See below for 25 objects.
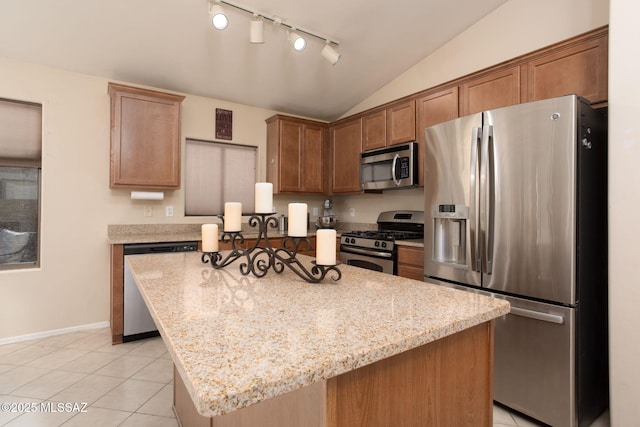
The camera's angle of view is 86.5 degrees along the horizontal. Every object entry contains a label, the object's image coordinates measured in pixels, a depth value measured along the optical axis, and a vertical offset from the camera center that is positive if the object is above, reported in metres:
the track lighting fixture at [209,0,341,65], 2.43 +1.50
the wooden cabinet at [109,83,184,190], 2.98 +0.68
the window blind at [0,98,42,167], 2.85 +0.67
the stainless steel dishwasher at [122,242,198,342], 2.82 -0.78
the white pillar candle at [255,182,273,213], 1.30 +0.06
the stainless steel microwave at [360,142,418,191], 3.16 +0.47
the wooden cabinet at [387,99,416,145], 3.22 +0.91
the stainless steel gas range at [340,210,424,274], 2.96 -0.24
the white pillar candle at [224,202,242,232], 1.51 -0.02
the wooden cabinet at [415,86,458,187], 2.87 +0.93
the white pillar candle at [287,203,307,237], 1.23 -0.02
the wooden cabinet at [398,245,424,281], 2.71 -0.39
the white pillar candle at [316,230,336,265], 1.16 -0.11
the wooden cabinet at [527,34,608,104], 2.05 +0.93
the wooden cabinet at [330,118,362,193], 3.84 +0.69
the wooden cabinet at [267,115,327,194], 3.93 +0.71
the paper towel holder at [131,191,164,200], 3.17 +0.17
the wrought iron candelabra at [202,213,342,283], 1.23 -0.19
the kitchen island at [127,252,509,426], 0.58 -0.26
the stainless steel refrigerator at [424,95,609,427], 1.75 -0.16
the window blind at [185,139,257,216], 3.72 +0.43
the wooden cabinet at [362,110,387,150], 3.53 +0.91
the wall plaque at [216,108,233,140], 3.81 +1.01
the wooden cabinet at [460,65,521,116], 2.48 +0.96
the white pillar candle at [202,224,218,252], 1.58 -0.12
